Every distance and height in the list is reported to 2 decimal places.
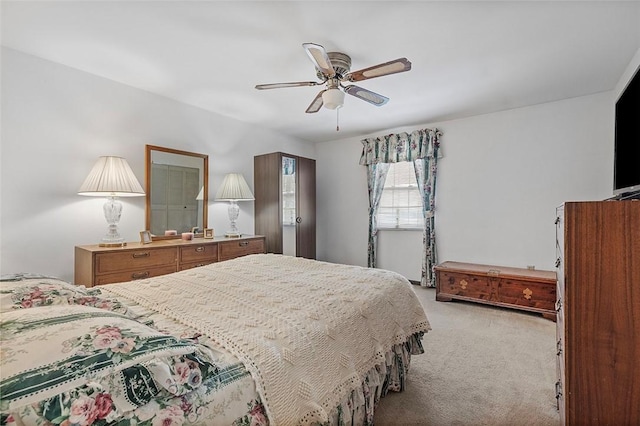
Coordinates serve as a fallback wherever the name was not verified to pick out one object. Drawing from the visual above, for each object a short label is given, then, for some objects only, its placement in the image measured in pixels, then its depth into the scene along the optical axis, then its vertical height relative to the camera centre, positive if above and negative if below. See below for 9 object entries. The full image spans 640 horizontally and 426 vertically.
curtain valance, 4.48 +1.12
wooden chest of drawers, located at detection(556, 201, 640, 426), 1.15 -0.39
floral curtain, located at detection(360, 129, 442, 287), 4.47 +0.88
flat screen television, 1.53 +0.43
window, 4.76 +0.24
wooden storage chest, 3.29 -0.87
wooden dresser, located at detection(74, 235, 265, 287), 2.49 -0.43
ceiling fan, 2.00 +1.07
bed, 0.65 -0.44
